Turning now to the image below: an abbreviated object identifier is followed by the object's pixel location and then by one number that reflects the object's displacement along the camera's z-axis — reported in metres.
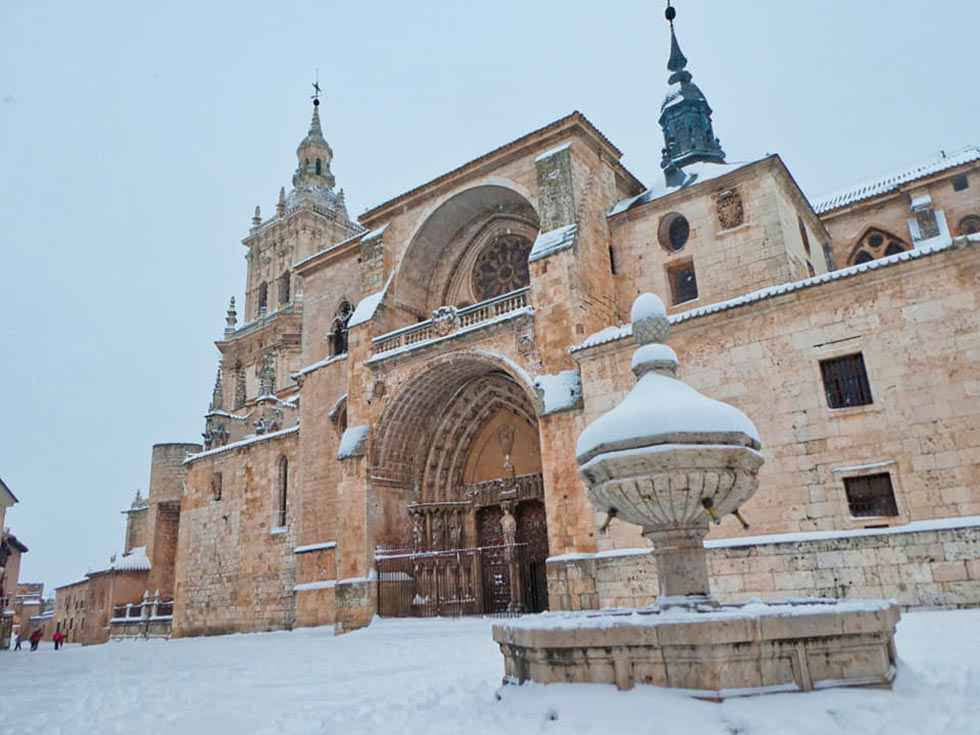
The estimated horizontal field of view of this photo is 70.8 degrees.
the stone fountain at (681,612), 4.03
